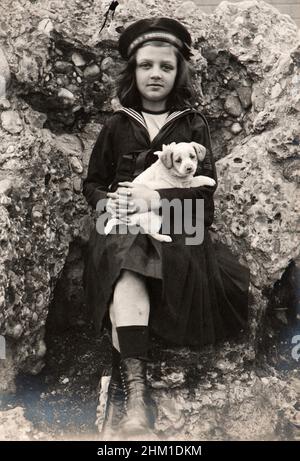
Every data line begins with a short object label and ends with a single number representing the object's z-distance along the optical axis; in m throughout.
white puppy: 3.06
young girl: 2.95
